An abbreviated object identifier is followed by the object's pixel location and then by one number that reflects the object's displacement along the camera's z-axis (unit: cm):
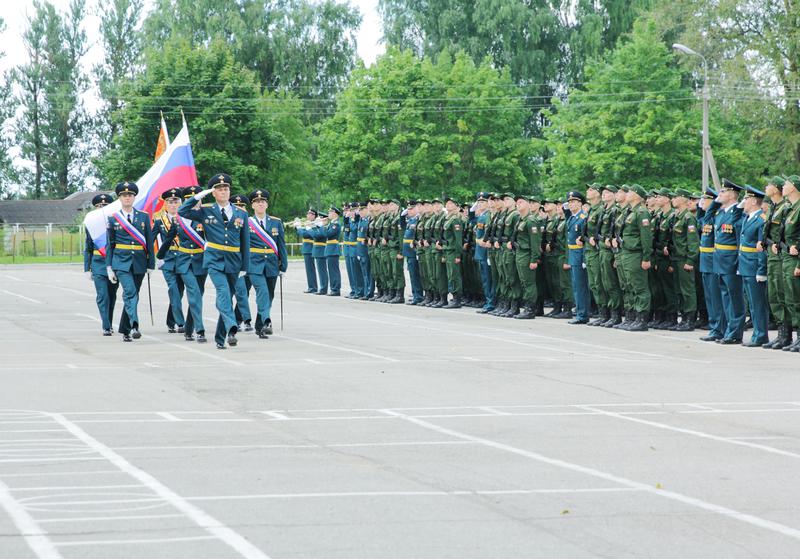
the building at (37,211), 9938
